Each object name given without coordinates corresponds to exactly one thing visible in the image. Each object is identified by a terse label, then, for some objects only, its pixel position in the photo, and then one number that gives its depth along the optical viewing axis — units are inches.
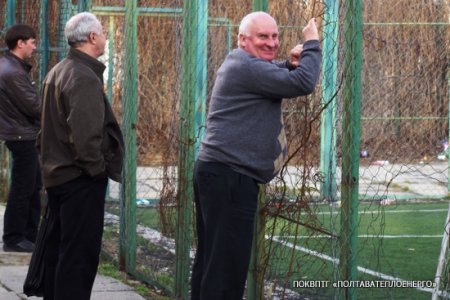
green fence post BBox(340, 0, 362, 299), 373.7
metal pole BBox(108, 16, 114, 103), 809.8
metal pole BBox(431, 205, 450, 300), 368.6
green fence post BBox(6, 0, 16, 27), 935.6
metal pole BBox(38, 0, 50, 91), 828.1
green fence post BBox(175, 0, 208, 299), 488.8
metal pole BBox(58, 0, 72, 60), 763.4
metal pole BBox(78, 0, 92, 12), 670.5
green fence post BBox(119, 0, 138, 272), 588.8
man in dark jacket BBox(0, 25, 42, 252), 641.0
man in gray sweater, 358.1
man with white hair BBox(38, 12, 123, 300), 410.5
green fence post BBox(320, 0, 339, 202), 415.9
